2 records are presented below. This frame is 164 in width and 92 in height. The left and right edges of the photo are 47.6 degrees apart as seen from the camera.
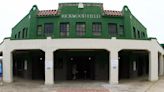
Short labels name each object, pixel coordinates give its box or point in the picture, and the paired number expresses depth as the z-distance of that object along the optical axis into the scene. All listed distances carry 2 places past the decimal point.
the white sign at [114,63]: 16.25
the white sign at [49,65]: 16.12
